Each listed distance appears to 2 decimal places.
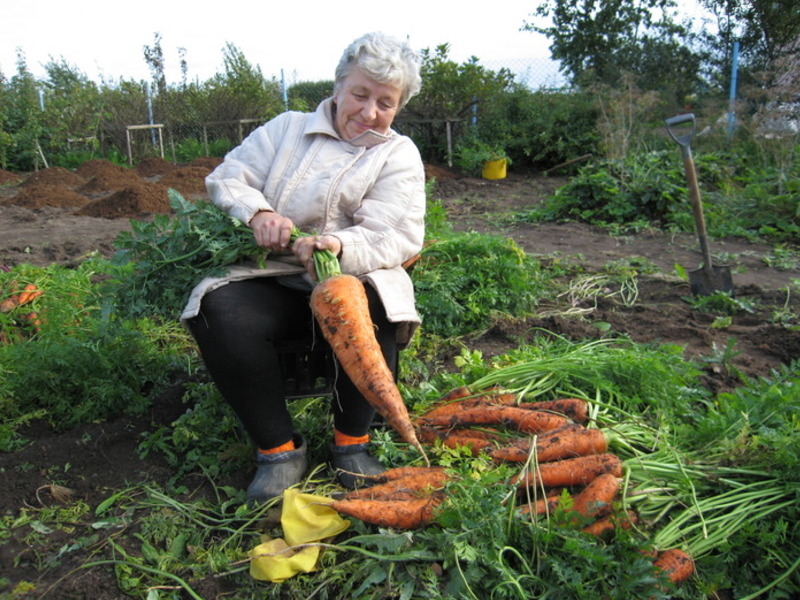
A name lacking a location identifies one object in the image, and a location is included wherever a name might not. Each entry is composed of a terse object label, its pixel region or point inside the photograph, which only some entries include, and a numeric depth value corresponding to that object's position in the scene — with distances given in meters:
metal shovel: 4.18
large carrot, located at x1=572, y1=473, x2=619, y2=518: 1.72
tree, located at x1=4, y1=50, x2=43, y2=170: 12.92
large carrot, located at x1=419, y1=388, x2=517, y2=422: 2.32
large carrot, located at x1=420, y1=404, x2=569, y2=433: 2.14
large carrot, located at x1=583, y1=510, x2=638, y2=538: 1.69
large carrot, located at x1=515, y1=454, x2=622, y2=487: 1.86
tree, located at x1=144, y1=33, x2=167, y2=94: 16.70
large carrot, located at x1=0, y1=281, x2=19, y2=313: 3.21
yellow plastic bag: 1.69
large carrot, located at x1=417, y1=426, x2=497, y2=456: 2.13
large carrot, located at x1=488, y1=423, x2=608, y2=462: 1.97
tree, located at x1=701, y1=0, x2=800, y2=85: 13.37
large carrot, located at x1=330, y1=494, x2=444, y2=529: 1.78
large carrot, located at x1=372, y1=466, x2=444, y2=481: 1.99
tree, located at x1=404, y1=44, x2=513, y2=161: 12.02
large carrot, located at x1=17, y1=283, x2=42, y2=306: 3.26
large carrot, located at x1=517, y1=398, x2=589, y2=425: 2.17
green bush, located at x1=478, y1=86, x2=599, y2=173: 11.05
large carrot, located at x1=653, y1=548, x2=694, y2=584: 1.61
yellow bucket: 10.98
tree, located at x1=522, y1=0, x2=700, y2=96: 15.72
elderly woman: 2.00
